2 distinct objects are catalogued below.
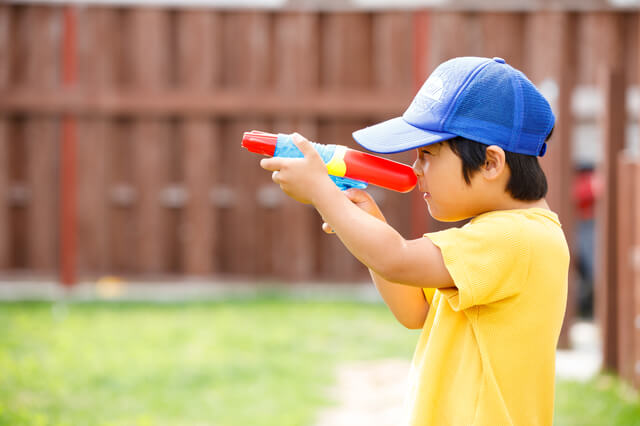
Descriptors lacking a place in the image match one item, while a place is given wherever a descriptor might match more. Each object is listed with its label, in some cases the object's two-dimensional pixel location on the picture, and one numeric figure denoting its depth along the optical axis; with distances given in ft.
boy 9.78
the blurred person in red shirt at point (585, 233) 37.32
